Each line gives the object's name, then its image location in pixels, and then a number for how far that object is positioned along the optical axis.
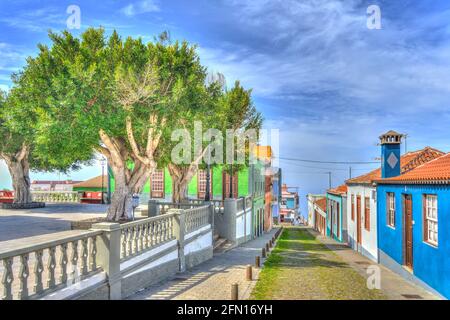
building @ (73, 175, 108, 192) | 49.57
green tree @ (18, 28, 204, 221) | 17.17
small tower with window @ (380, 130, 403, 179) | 20.00
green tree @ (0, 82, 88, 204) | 23.69
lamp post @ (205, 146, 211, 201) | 20.16
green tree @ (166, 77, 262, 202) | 21.25
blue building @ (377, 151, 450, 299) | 11.05
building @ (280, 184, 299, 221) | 97.30
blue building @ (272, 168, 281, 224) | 63.94
